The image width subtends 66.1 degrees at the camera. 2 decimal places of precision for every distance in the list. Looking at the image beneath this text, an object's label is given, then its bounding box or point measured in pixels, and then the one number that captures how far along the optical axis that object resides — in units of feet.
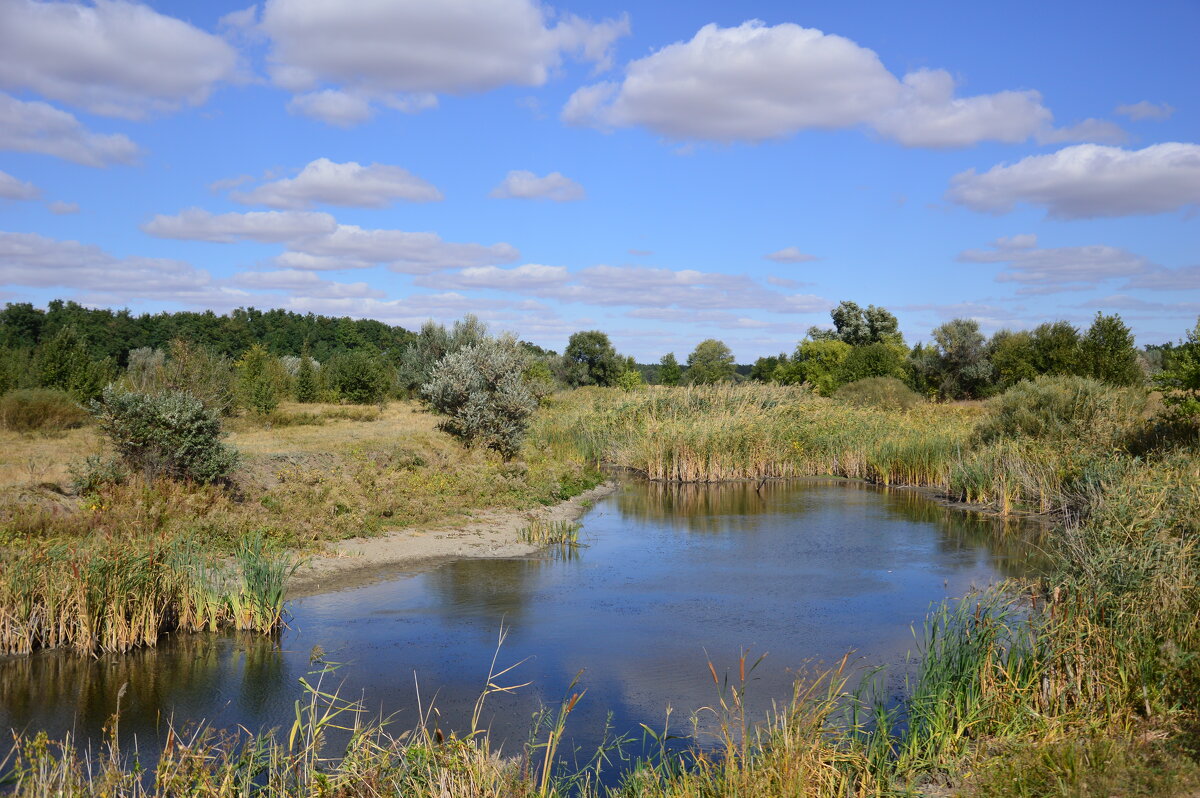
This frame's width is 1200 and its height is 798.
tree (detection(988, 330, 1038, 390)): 134.51
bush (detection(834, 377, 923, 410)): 133.70
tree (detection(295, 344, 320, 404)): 133.28
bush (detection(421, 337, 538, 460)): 79.77
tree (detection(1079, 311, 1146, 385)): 100.42
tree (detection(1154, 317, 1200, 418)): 53.78
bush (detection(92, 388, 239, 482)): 50.31
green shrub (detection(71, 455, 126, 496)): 48.19
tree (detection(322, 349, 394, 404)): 133.39
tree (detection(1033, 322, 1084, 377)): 109.40
